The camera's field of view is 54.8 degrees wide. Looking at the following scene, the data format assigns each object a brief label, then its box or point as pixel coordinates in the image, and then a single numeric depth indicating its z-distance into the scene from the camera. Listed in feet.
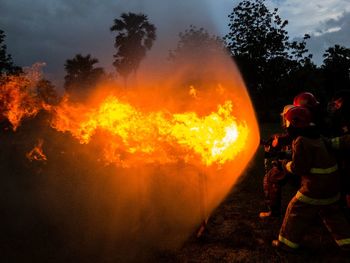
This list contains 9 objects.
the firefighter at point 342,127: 19.26
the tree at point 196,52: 73.30
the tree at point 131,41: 121.01
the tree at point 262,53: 47.09
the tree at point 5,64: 86.03
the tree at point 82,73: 108.88
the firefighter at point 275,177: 22.24
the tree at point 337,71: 155.84
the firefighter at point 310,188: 17.47
